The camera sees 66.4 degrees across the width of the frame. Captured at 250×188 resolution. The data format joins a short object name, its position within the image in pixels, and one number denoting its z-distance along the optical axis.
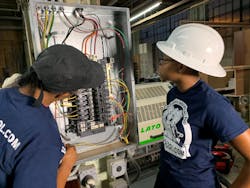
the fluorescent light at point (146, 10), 3.52
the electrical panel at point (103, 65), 1.20
